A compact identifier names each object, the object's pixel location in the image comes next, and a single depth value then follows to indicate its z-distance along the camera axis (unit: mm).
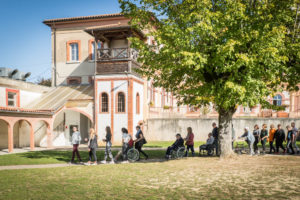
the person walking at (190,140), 13906
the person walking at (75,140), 12898
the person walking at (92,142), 12109
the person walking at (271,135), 15523
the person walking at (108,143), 12469
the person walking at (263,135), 15000
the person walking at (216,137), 14280
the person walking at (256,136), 14903
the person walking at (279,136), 15188
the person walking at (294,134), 14741
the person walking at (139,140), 13188
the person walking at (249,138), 13977
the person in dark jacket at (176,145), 13461
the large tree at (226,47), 10375
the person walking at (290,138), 14781
